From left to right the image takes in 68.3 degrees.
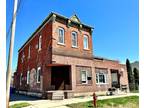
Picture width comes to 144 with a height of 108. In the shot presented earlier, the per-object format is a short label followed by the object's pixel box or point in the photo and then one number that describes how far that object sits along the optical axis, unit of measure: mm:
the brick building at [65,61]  8678
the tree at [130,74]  17304
